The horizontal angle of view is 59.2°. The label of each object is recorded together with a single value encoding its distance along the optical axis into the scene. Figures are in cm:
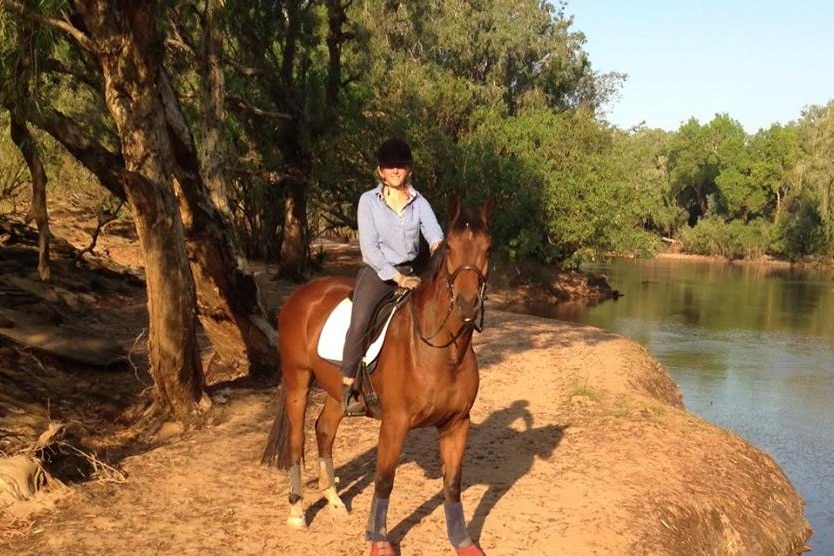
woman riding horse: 507
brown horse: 433
